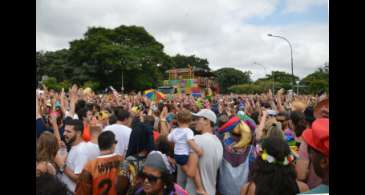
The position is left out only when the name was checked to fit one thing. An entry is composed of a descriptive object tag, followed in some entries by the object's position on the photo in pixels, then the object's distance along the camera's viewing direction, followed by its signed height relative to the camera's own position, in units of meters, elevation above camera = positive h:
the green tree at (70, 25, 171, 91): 42.41 +5.19
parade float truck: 23.18 +1.04
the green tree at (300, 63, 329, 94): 63.64 +4.56
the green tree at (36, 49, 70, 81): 47.12 +5.77
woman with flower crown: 2.87 -0.63
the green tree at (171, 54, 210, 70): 68.62 +8.28
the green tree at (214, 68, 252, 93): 81.75 +5.49
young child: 4.04 -0.57
